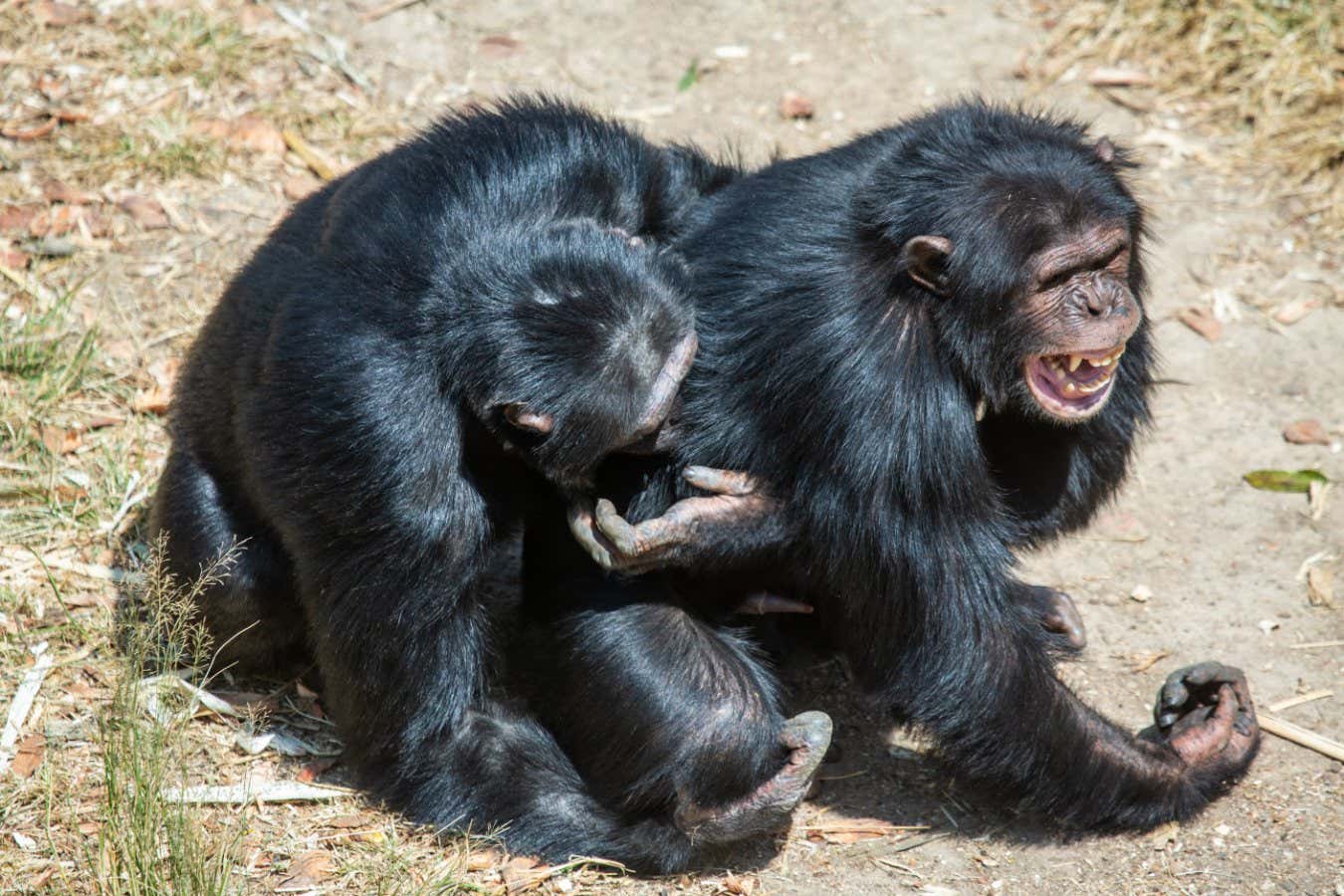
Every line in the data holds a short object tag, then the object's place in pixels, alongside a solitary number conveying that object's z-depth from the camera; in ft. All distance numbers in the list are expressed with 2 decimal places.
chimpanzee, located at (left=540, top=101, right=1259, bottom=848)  32.60
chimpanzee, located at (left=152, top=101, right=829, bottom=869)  31.94
